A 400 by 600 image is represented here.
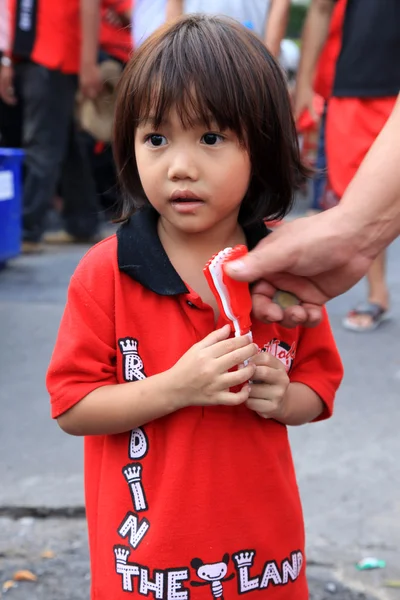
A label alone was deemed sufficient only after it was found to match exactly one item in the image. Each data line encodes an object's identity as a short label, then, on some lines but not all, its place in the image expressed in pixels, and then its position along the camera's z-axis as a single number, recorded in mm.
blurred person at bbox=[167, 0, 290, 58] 4093
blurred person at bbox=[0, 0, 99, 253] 5766
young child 1604
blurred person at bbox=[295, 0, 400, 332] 4094
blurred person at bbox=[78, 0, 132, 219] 5949
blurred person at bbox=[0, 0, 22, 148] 6695
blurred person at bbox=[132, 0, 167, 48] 4258
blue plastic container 5391
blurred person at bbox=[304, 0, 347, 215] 4359
